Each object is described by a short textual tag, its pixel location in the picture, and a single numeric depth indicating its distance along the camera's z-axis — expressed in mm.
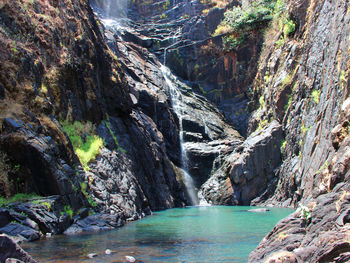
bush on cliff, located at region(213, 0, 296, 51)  36500
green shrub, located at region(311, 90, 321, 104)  18497
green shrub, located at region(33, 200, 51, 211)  12180
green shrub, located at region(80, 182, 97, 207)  15516
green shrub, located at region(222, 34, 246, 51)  38125
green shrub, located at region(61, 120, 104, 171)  17830
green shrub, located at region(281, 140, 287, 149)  26012
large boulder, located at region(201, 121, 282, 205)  26797
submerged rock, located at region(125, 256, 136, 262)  8386
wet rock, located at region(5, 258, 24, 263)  6137
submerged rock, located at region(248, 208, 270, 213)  21056
